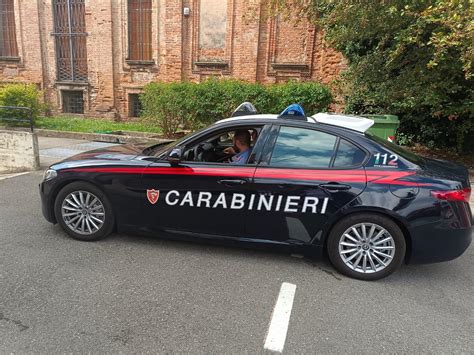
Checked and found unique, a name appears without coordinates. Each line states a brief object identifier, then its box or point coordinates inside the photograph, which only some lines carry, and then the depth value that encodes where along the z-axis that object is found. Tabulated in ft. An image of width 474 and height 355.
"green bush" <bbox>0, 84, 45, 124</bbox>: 37.68
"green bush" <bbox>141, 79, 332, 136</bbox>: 33.65
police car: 10.70
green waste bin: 24.11
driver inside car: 12.37
